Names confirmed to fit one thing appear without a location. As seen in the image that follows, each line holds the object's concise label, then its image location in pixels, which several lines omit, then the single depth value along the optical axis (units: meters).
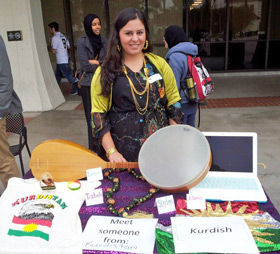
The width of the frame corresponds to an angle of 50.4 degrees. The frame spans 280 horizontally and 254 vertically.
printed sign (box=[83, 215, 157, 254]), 1.16
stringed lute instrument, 1.63
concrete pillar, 5.63
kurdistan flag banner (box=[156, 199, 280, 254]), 1.11
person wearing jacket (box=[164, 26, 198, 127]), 2.96
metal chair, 2.95
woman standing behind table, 1.67
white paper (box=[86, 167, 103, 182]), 1.58
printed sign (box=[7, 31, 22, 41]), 5.71
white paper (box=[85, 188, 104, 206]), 1.43
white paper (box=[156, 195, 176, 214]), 1.35
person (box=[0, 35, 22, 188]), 2.34
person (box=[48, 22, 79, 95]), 7.17
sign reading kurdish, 1.06
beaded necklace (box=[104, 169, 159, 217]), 1.35
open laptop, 1.50
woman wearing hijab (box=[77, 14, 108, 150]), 3.47
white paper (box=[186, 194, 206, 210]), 1.34
